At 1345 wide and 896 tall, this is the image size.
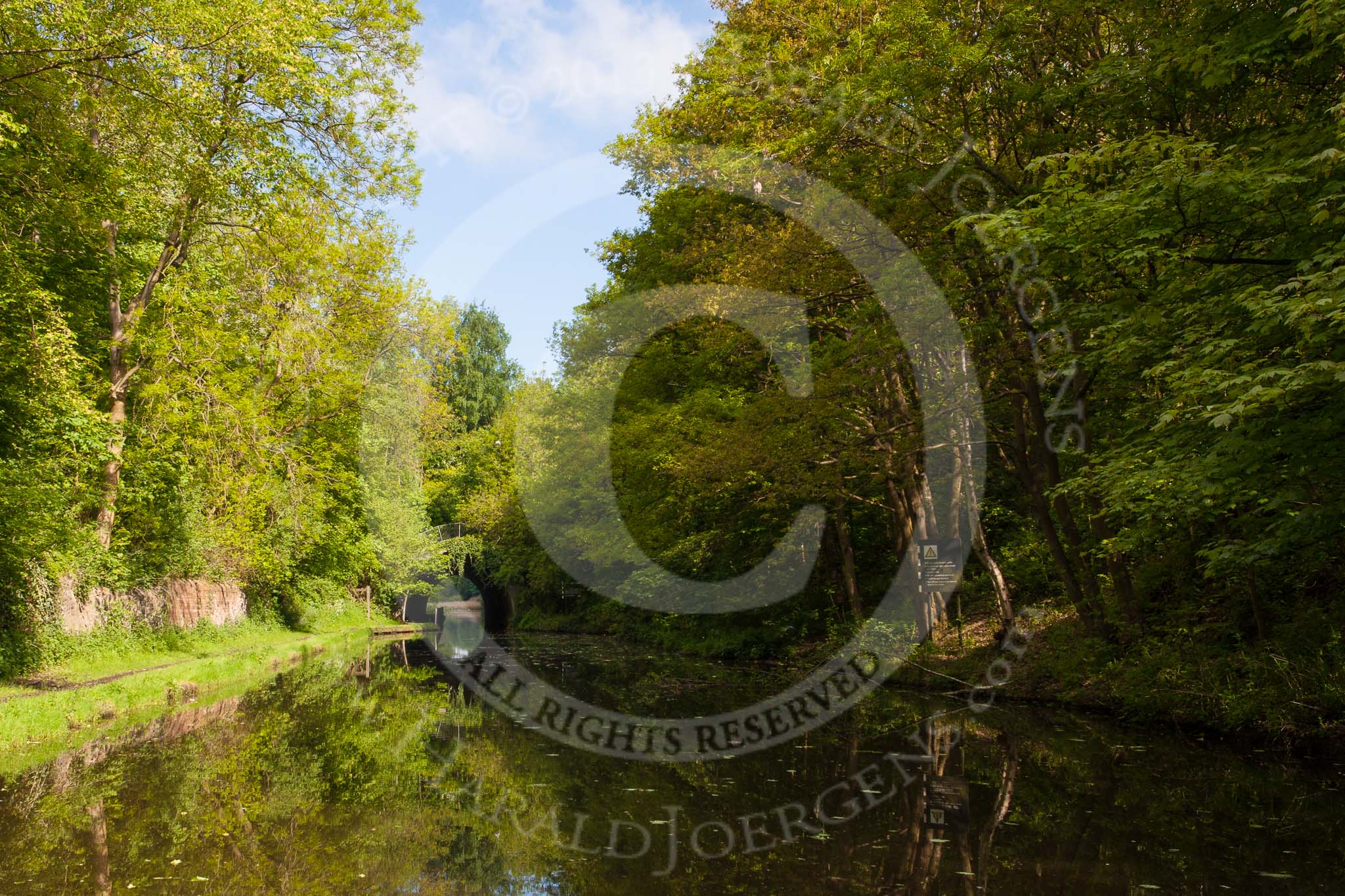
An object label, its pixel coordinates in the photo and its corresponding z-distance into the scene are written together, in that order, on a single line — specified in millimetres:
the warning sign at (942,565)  14258
